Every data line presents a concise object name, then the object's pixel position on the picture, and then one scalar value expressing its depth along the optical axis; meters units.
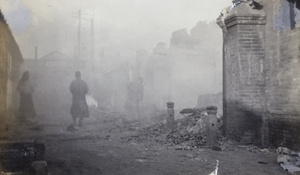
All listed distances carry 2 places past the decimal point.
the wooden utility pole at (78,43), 60.41
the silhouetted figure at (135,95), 21.94
